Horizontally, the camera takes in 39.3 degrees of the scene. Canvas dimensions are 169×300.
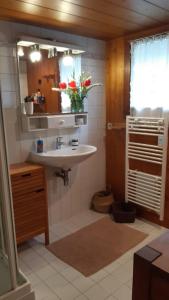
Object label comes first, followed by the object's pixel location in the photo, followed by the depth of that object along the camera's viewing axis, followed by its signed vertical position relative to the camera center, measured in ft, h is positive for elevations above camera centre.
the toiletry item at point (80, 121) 8.91 -0.29
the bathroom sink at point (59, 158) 7.22 -1.37
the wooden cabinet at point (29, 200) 6.70 -2.50
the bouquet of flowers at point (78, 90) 8.57 +0.85
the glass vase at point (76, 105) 8.76 +0.30
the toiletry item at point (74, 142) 8.90 -1.08
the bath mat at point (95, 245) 6.91 -4.25
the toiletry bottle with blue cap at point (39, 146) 7.89 -1.06
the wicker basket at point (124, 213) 8.99 -3.82
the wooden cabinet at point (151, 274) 3.24 -2.26
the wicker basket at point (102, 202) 9.88 -3.72
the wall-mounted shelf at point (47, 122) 7.57 -0.26
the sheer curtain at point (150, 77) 7.66 +1.19
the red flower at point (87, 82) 8.74 +1.13
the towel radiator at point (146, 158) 8.02 -1.66
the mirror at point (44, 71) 7.47 +1.45
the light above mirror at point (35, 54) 7.57 +1.94
